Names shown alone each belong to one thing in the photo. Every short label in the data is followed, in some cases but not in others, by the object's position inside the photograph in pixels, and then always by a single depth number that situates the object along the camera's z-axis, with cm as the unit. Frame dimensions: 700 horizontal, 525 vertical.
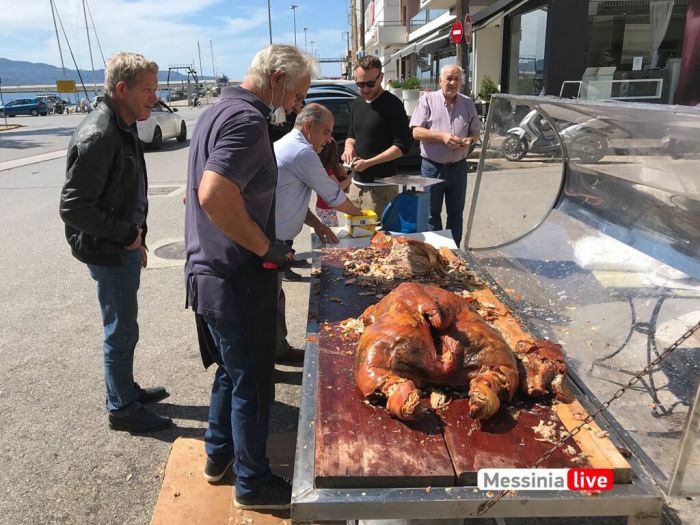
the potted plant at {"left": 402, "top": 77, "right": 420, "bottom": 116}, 2061
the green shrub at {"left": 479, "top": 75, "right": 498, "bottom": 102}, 1862
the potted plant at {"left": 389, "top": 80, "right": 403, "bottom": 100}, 2411
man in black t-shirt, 506
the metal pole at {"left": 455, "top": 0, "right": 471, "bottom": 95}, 1316
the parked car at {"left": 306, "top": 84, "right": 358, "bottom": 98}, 1363
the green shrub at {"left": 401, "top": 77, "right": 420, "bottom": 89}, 2302
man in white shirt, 331
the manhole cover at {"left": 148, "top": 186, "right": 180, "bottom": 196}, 1116
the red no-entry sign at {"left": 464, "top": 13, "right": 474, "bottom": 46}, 1191
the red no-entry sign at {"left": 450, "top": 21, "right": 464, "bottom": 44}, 1273
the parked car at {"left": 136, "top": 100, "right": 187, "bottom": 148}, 1748
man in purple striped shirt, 525
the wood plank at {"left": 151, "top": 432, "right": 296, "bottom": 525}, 259
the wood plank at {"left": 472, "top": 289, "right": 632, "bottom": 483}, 161
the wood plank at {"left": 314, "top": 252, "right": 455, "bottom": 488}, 160
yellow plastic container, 414
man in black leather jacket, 281
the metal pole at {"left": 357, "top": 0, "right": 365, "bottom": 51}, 4291
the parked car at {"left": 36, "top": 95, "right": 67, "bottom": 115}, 5128
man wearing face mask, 212
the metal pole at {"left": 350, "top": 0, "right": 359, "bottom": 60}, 6457
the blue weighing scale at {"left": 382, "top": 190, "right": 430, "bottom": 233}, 456
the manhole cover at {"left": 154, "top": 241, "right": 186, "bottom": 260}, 700
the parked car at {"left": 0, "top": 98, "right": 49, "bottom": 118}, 4878
